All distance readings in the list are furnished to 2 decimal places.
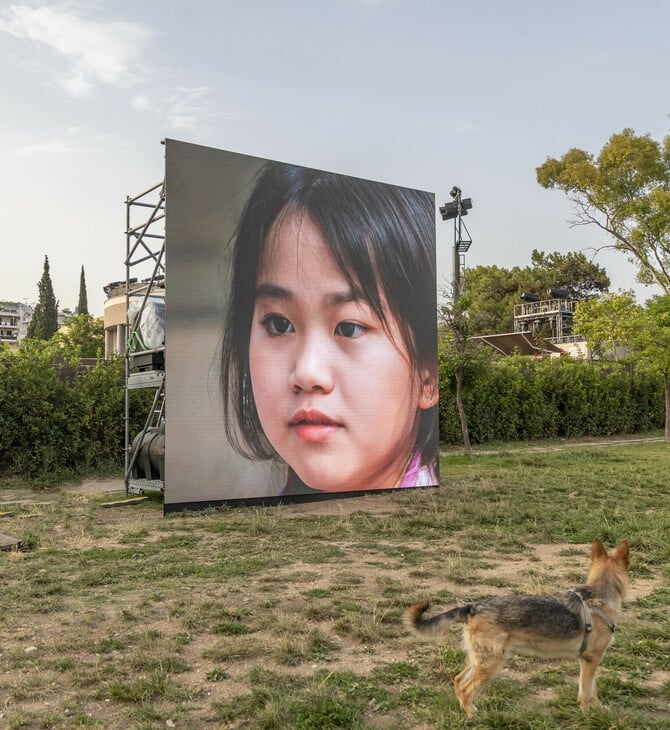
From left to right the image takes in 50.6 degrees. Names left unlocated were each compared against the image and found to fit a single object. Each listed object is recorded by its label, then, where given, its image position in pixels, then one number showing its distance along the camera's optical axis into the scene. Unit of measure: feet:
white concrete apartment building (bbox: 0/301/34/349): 387.04
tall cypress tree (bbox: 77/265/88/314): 221.70
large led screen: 37.14
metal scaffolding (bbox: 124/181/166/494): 39.38
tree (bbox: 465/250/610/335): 166.30
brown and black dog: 11.86
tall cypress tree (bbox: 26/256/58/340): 170.40
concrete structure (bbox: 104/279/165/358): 104.21
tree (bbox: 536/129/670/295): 93.35
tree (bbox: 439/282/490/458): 58.34
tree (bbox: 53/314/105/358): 136.05
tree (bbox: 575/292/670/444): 78.74
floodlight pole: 90.79
